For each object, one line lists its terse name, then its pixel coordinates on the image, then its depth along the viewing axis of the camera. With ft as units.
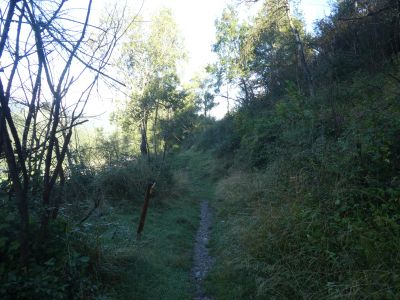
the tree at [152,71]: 67.67
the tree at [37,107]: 10.32
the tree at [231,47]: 88.31
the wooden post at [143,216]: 26.01
